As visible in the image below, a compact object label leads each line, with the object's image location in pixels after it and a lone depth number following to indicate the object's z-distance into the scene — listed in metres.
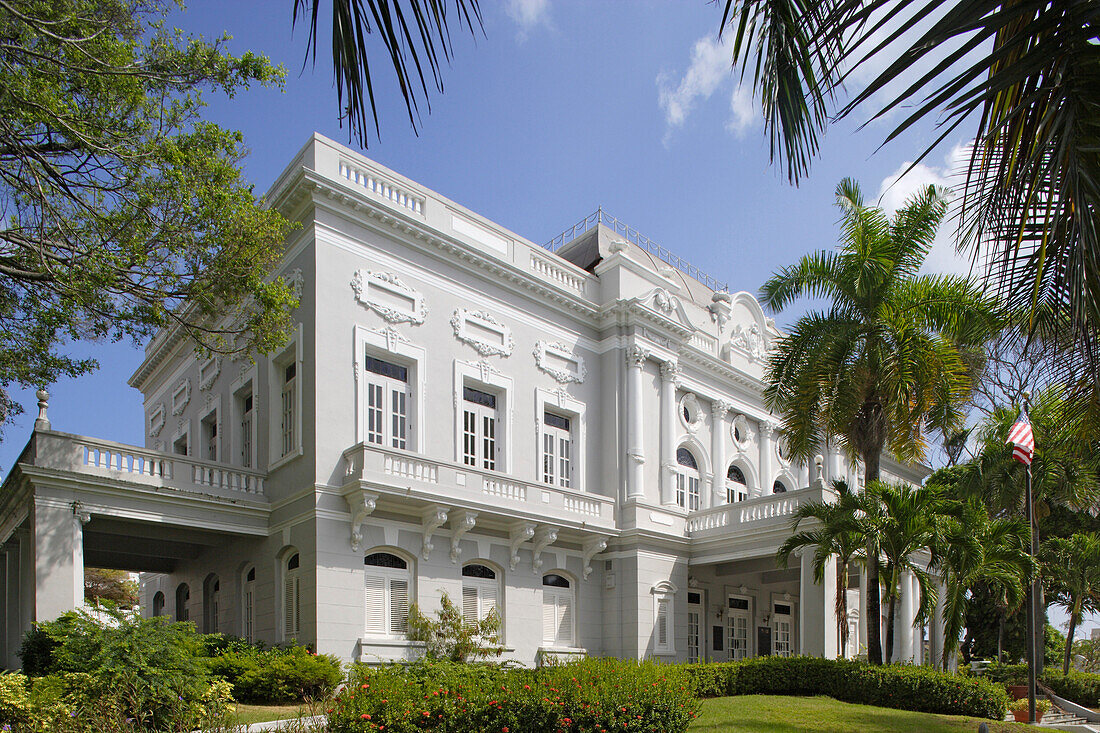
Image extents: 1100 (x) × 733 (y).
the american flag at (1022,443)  16.55
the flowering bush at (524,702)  8.84
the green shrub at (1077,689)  25.78
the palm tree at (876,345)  17.56
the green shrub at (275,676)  14.65
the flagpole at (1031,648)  16.03
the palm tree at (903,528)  16.84
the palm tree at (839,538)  17.23
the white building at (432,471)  17.92
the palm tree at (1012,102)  2.79
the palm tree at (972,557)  16.94
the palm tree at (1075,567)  27.38
